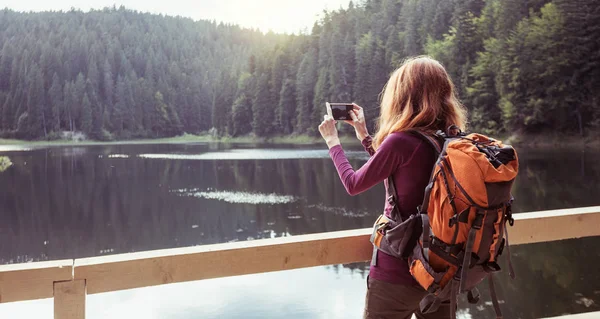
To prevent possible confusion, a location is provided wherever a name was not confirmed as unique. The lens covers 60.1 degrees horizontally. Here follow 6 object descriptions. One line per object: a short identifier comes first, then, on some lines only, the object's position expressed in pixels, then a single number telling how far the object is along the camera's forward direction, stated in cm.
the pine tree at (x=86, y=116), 9100
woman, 152
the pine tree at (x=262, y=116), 7250
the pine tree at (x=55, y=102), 8930
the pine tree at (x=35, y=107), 8681
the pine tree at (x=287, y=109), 6844
